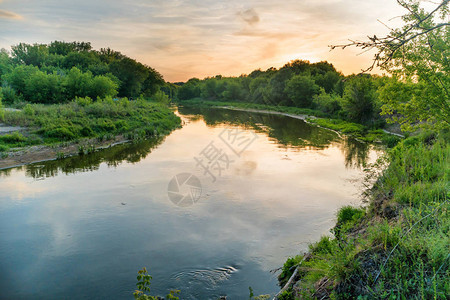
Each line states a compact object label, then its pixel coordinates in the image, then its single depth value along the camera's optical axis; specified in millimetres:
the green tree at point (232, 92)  109375
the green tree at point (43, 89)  41125
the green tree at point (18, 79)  43875
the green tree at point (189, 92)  138375
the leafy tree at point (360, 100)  42844
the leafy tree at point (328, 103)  55094
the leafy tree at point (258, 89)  91500
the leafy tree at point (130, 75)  69562
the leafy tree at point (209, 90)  128112
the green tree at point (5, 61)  54509
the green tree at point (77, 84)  44156
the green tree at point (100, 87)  46125
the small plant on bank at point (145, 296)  5106
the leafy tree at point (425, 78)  12719
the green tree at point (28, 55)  71375
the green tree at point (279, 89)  79625
